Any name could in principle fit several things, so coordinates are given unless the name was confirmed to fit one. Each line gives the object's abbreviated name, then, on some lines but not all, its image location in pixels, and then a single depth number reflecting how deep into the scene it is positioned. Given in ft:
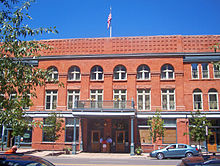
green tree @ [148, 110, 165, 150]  82.17
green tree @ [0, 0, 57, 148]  20.90
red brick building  92.48
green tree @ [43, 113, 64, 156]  83.41
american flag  108.75
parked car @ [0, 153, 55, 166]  17.63
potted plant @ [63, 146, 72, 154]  84.46
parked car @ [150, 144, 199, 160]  73.20
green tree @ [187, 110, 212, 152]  80.84
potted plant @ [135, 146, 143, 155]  83.49
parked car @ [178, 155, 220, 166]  19.55
